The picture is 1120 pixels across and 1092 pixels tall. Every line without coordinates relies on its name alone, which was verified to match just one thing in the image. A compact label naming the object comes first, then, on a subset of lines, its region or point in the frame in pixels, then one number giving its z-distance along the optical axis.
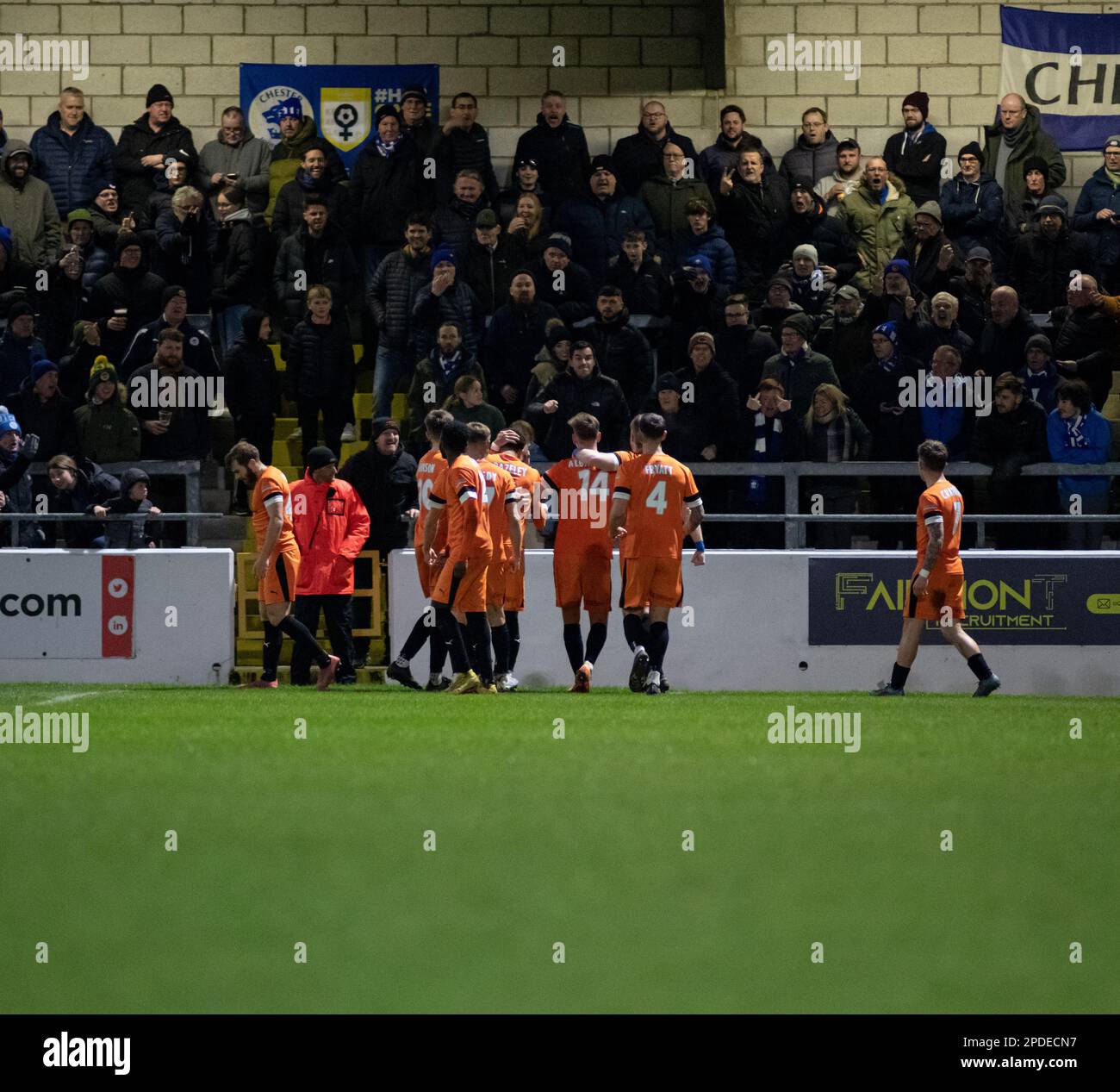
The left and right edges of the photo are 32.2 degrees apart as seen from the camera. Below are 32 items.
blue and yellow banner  25.72
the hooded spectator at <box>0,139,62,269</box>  23.05
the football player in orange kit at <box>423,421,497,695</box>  15.80
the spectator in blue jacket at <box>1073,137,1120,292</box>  21.98
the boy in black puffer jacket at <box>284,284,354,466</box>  20.23
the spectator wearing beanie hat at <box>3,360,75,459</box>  19.95
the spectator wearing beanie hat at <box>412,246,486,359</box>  20.19
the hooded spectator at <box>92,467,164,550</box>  18.80
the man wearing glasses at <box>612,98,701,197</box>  22.69
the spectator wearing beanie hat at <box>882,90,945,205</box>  23.30
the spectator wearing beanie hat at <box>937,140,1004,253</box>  22.41
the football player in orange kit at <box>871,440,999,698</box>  15.91
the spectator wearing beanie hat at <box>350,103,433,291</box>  22.22
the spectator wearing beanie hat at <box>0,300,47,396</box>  20.64
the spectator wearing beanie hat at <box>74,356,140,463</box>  19.72
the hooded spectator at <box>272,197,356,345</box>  21.62
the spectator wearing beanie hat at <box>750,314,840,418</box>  19.45
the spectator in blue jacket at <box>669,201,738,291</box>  21.41
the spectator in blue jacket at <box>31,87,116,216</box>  23.62
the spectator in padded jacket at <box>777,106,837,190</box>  23.81
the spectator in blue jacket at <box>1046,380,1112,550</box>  18.95
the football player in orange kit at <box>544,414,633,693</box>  16.56
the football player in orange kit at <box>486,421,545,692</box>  16.66
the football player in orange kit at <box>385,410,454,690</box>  16.44
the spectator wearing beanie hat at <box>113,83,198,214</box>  23.23
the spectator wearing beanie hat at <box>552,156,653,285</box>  21.67
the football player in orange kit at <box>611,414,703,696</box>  16.08
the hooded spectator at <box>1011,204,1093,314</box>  21.34
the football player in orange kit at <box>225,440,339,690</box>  16.70
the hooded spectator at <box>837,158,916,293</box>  22.20
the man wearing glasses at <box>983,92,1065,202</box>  23.70
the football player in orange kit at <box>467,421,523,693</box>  16.12
